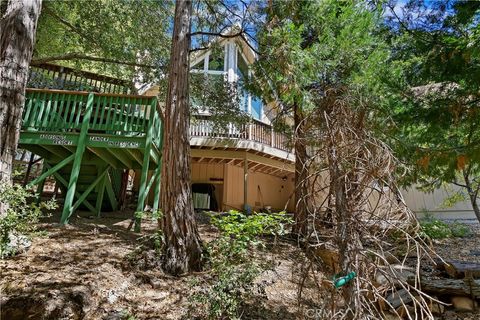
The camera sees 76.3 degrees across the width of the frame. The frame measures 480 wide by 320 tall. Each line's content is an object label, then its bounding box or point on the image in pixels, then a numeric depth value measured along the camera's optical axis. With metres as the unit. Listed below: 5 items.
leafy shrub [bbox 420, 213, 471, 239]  8.55
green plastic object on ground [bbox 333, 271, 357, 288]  2.07
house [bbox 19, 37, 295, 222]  5.91
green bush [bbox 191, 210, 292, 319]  3.31
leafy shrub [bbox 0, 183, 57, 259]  3.16
